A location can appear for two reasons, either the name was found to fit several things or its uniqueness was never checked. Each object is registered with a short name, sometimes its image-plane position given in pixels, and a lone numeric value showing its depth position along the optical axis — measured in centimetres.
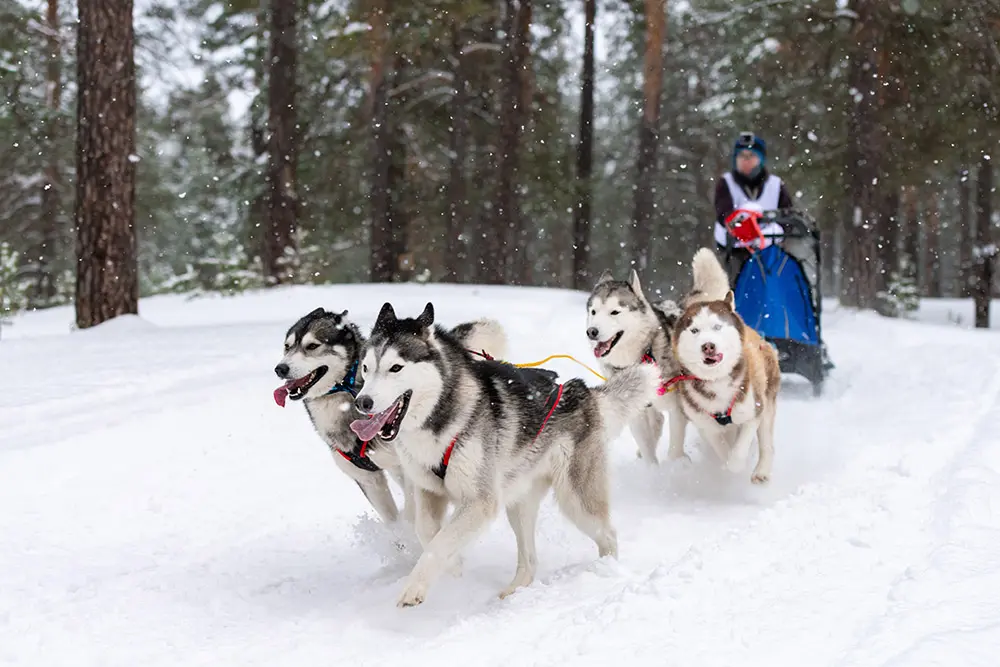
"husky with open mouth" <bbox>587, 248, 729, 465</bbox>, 564
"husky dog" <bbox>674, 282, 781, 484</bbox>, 526
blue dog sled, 731
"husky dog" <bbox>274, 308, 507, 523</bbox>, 416
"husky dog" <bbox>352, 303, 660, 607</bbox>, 352
